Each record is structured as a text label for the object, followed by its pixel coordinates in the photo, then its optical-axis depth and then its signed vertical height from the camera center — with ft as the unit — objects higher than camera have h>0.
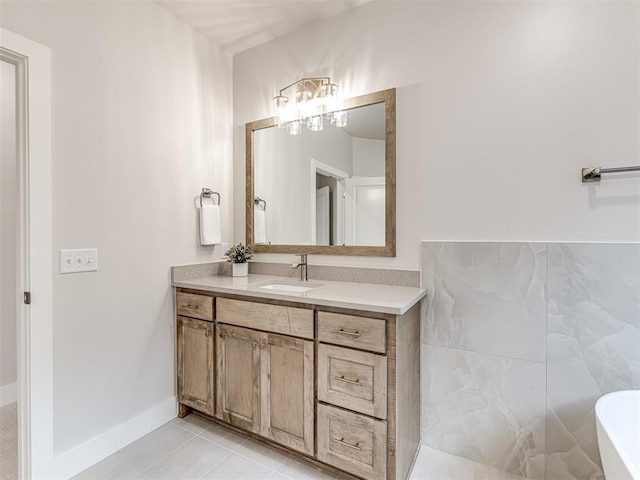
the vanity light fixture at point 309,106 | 7.02 +3.07
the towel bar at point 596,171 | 4.53 +0.97
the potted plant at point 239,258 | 7.60 -0.44
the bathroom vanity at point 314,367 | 4.74 -2.20
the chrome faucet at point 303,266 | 7.26 -0.62
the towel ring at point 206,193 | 7.72 +1.14
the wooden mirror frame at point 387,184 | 6.38 +1.10
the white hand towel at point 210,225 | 7.54 +0.35
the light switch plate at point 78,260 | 5.31 -0.34
